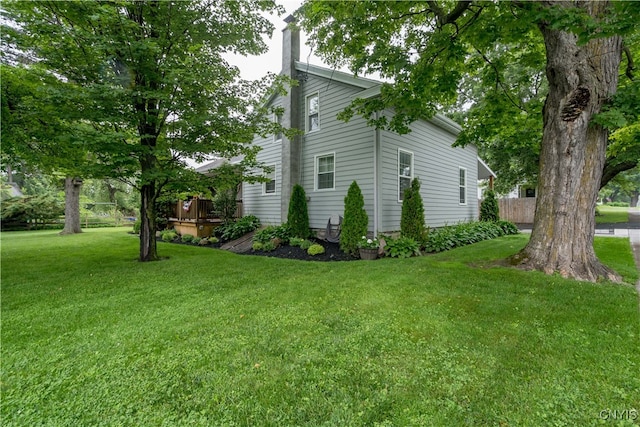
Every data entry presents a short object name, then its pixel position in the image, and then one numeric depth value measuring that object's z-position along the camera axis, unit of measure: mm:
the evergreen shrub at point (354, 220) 7469
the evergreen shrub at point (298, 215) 8953
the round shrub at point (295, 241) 8472
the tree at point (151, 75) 4930
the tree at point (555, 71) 4246
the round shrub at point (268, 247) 8574
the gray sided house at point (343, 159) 8250
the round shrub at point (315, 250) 7660
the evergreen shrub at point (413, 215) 7598
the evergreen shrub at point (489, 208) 13406
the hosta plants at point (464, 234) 7831
